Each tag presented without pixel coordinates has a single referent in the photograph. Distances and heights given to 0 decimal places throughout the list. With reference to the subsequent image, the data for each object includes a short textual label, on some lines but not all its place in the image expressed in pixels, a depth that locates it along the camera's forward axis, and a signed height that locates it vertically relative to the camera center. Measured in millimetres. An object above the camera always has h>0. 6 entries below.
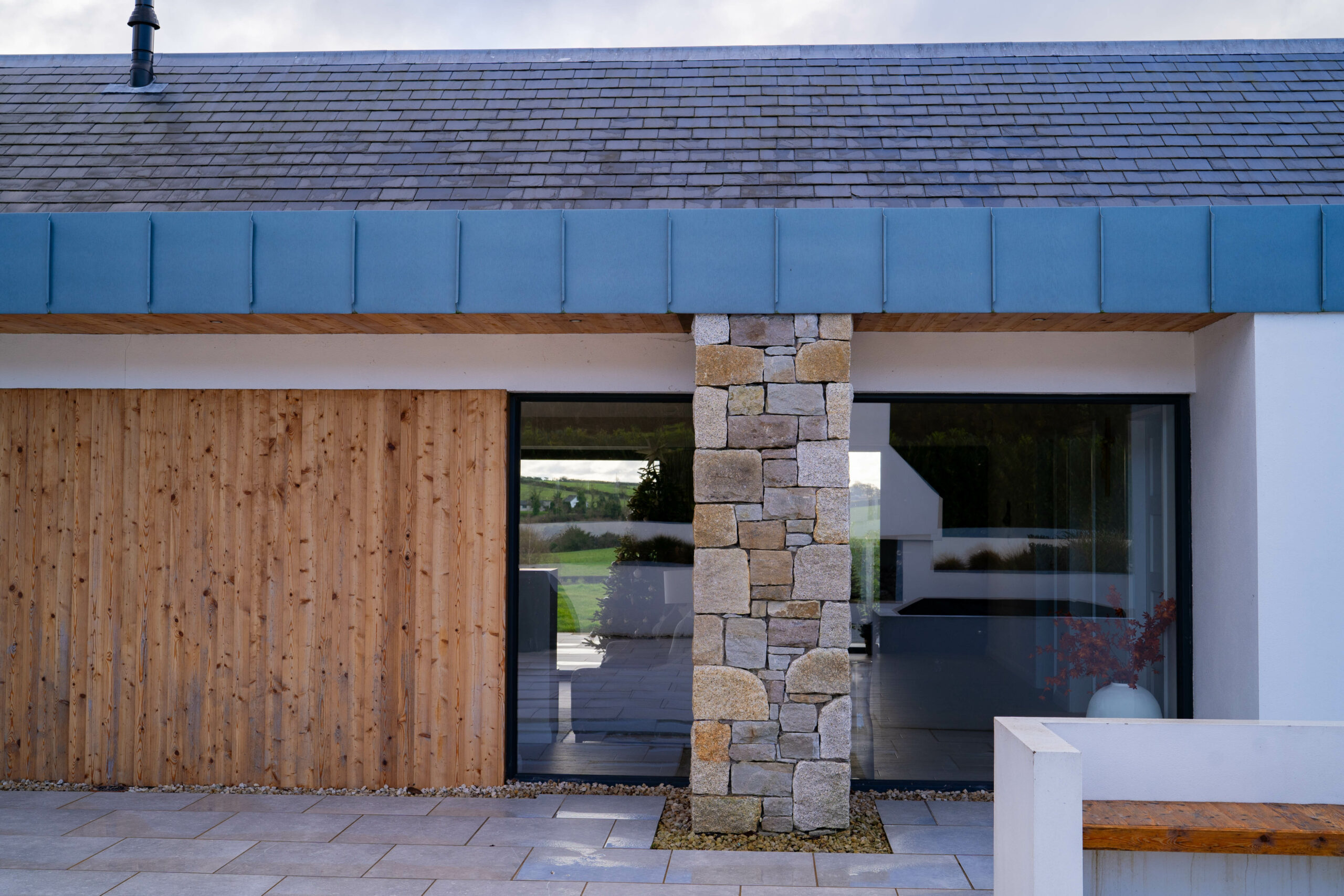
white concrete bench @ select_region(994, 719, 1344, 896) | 3361 -1193
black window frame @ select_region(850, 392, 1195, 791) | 6020 -397
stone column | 5156 -470
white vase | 5957 -1322
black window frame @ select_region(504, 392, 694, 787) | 6176 -432
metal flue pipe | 7414 +3294
